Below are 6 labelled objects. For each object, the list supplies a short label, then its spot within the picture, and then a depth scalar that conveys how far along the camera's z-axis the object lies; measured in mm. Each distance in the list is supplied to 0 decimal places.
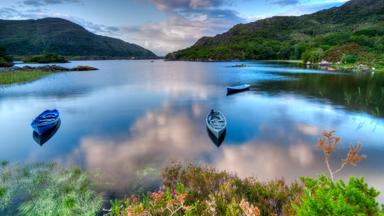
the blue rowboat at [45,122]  22422
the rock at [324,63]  133562
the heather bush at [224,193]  8227
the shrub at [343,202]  4320
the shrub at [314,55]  145950
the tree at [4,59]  106438
